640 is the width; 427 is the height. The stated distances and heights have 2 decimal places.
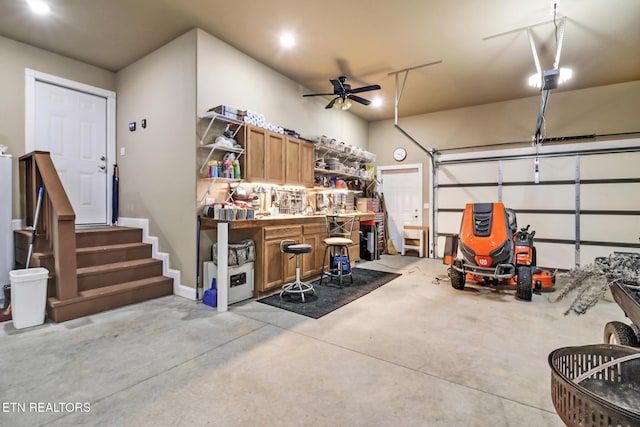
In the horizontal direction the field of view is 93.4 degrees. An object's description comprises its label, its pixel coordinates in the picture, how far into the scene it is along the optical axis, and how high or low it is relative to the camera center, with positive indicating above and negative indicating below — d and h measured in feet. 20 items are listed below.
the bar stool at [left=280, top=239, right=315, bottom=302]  12.21 -3.00
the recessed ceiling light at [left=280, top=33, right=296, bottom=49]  13.17 +7.71
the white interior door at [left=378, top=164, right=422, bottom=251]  24.26 +1.41
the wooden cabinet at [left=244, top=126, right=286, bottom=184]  13.73 +2.69
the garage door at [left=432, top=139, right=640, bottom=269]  17.84 +1.44
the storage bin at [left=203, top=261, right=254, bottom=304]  12.17 -2.83
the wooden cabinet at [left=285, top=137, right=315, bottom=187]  16.03 +2.77
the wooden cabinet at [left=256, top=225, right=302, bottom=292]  13.12 -2.23
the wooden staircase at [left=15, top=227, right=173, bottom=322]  10.78 -2.50
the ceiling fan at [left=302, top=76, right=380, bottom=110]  15.06 +6.18
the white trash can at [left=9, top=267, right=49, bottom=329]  9.63 -2.88
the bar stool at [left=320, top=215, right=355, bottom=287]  14.65 -1.52
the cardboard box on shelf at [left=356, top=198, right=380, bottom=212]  23.56 +0.58
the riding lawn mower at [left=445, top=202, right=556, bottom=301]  13.10 -1.87
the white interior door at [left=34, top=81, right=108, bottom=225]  14.35 +3.45
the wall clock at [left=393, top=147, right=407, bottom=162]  24.75 +4.84
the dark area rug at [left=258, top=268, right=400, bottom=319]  11.64 -3.67
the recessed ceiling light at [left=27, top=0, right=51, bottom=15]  10.89 +7.47
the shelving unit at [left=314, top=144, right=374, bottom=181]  19.53 +4.08
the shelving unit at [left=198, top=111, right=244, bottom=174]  12.48 +3.30
